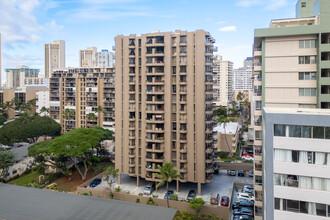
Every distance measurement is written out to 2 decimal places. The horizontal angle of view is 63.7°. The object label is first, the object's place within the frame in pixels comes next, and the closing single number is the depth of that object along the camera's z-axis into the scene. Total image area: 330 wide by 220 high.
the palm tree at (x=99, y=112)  86.02
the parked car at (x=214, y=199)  44.26
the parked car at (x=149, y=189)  48.84
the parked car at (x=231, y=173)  59.01
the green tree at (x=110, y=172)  48.59
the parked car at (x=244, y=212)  42.09
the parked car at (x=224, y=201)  44.05
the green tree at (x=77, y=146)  53.71
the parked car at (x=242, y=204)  44.83
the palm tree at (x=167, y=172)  42.38
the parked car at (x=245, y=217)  40.62
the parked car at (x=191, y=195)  46.27
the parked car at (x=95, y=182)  53.46
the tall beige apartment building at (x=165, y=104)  48.03
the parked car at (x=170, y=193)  46.67
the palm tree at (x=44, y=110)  97.69
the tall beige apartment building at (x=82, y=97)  90.38
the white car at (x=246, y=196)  47.01
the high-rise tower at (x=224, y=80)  175.12
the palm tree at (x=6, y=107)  114.31
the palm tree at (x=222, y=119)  79.95
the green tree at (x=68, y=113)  90.12
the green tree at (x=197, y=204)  39.81
